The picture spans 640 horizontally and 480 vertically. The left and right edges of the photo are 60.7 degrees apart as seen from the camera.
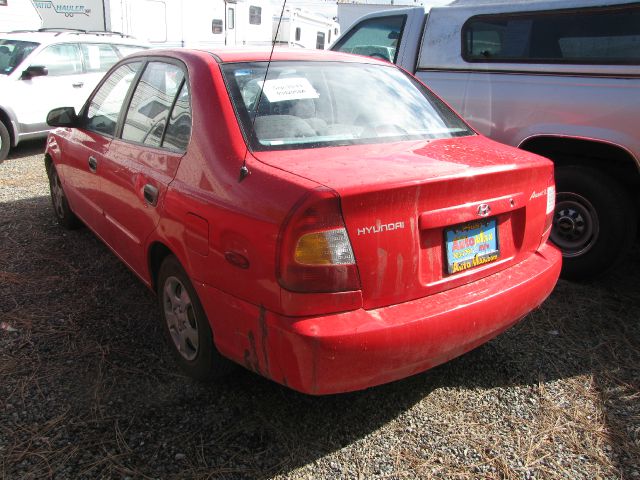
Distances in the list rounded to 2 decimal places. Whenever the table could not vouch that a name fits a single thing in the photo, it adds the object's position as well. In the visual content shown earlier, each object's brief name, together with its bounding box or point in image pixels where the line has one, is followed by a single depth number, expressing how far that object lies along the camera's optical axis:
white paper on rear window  2.62
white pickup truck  3.68
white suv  7.71
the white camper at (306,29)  17.36
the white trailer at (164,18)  12.16
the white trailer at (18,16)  10.69
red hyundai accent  1.97
